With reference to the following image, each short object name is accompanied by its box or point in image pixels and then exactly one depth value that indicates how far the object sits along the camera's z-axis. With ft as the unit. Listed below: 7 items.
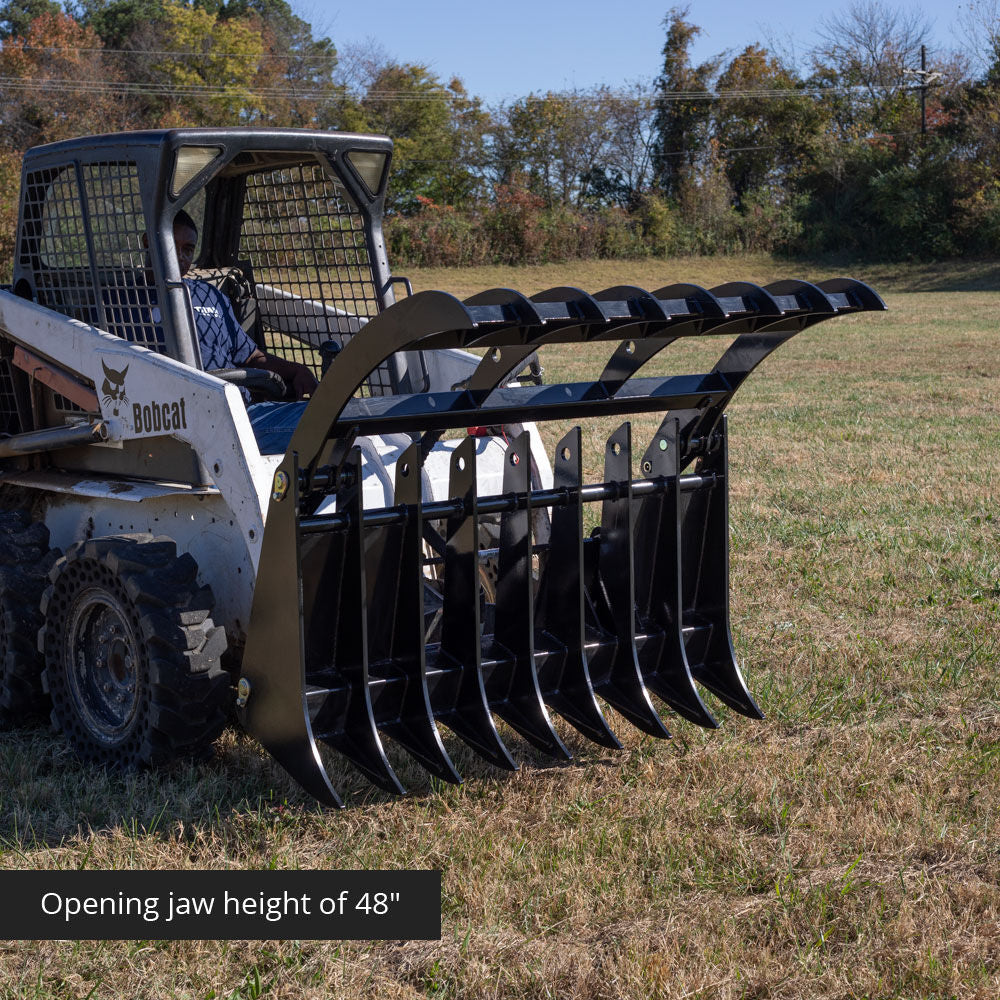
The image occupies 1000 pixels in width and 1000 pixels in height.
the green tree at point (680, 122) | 157.38
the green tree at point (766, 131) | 155.43
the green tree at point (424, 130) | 149.07
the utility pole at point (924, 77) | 154.61
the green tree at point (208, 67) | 149.79
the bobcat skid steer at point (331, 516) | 11.91
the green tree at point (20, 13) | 176.14
